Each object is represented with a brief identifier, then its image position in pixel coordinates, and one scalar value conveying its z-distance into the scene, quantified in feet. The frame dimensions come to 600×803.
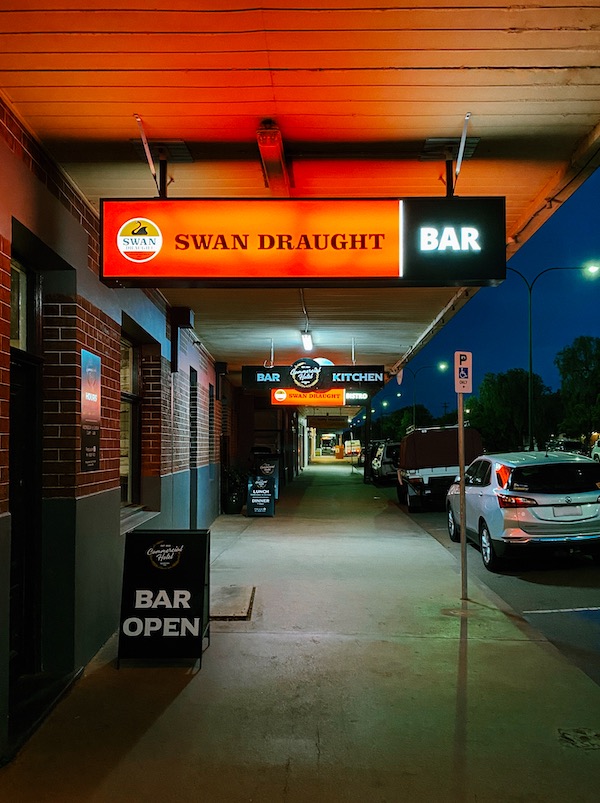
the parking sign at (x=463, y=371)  25.88
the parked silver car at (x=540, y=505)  30.89
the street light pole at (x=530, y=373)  69.76
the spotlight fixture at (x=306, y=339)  40.96
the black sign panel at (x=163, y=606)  18.56
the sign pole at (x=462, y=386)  25.18
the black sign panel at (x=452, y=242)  15.62
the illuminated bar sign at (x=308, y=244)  15.64
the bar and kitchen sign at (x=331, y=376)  44.88
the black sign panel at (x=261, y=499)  55.47
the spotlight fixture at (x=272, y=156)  15.35
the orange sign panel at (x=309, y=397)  56.95
